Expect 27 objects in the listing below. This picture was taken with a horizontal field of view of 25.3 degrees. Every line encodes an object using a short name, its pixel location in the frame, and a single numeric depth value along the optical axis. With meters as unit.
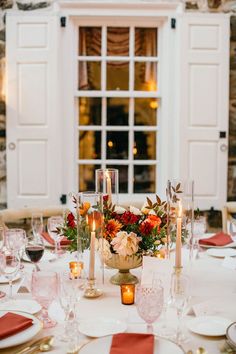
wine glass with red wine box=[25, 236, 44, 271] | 1.92
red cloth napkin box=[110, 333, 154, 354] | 1.26
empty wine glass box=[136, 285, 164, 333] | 1.38
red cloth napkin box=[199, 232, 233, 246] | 2.48
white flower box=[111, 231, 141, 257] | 1.76
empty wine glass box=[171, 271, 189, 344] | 1.40
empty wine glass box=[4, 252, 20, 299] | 1.67
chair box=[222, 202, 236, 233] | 3.17
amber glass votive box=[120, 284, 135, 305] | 1.65
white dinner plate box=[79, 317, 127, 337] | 1.40
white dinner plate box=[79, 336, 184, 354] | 1.27
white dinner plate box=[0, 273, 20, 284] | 1.90
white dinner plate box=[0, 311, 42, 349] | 1.32
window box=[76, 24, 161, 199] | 4.79
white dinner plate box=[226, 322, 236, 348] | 1.32
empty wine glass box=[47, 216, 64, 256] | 2.26
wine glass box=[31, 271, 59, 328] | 1.47
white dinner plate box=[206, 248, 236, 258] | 2.31
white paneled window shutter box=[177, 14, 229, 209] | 4.55
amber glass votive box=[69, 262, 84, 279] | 1.45
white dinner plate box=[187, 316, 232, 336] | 1.41
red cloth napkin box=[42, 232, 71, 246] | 2.42
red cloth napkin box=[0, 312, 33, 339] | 1.36
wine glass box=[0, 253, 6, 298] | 1.69
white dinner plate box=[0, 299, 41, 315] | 1.58
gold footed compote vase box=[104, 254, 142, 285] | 1.81
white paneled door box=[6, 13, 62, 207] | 4.55
